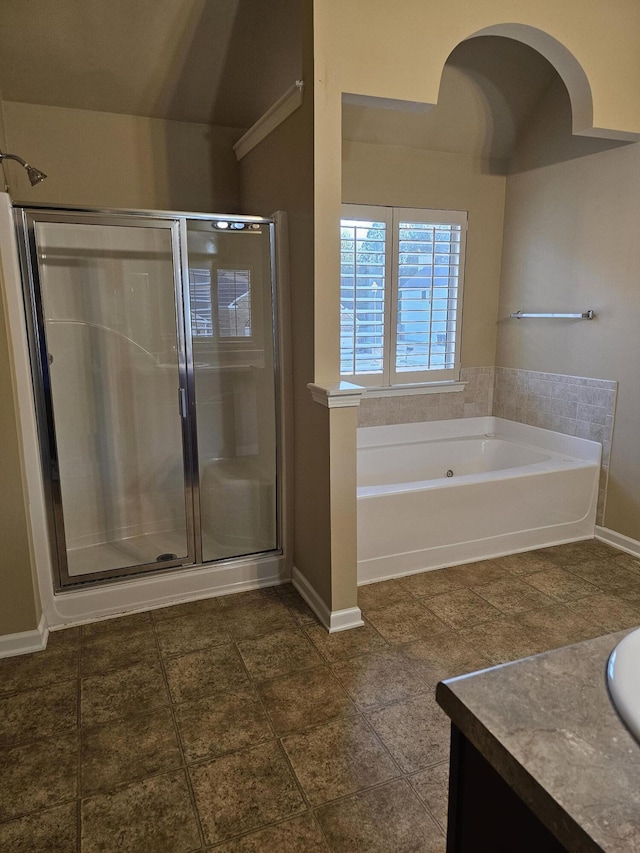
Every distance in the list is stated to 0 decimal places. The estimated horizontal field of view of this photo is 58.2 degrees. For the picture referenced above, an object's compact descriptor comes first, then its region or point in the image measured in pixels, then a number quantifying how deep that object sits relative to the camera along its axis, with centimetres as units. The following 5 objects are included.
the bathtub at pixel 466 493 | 294
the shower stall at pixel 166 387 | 276
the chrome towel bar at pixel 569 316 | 338
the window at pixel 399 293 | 365
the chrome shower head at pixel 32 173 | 225
